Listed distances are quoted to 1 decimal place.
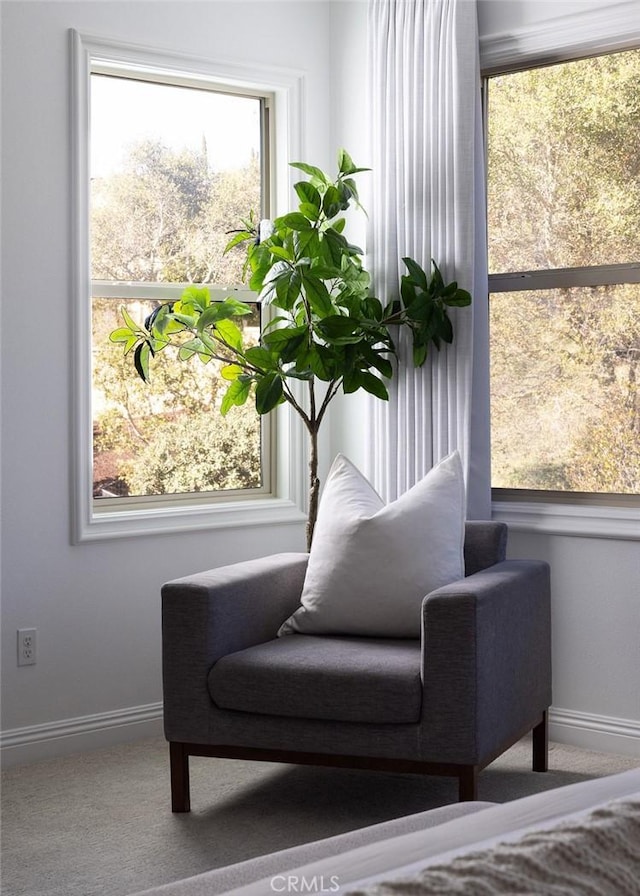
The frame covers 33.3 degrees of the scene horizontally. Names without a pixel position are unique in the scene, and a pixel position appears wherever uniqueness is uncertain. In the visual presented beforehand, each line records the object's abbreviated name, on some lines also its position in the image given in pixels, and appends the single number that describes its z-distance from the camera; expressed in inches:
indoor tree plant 135.6
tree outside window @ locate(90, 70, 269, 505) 144.7
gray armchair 101.8
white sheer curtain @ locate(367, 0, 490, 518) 141.3
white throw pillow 114.9
